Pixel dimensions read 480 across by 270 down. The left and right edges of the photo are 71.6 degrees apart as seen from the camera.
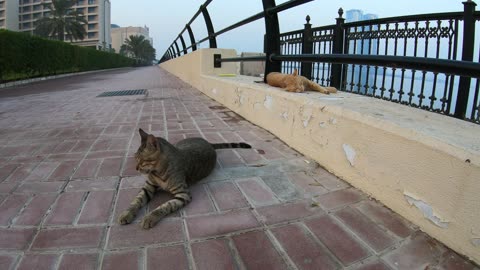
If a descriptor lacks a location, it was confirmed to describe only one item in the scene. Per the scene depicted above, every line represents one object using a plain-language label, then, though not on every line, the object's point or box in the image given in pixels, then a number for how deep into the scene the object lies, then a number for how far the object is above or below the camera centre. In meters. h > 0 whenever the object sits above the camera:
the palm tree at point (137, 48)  78.44 +9.15
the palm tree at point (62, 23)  53.06 +9.55
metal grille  6.99 -0.17
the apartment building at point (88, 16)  87.56 +17.42
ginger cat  2.87 +0.06
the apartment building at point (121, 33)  118.81 +18.59
